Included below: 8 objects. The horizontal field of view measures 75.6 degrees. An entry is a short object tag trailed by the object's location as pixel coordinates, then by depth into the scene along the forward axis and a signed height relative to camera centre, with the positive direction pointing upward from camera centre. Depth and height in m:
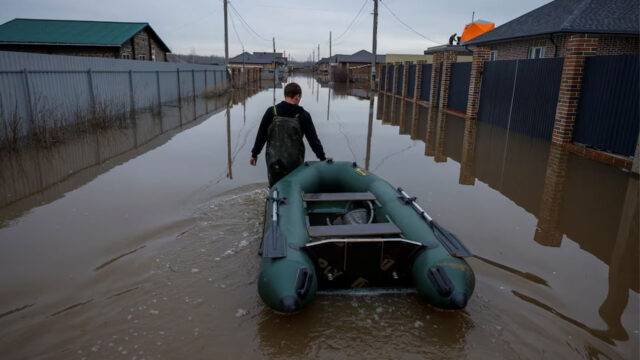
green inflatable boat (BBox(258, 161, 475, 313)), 2.94 -1.32
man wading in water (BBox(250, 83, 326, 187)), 4.83 -0.67
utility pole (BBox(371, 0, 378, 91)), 28.97 +3.58
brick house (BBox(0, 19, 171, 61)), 24.62 +2.05
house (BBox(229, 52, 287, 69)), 83.61 +3.37
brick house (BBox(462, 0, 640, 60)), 15.84 +2.29
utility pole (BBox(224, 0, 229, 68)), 30.57 +2.77
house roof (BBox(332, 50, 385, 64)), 65.75 +3.56
